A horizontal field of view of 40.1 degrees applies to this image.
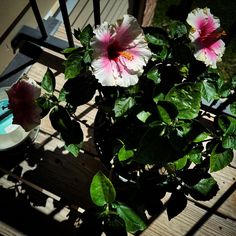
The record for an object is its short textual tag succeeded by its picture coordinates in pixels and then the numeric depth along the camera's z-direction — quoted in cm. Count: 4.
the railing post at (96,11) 118
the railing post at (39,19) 133
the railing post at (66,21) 123
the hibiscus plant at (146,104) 88
